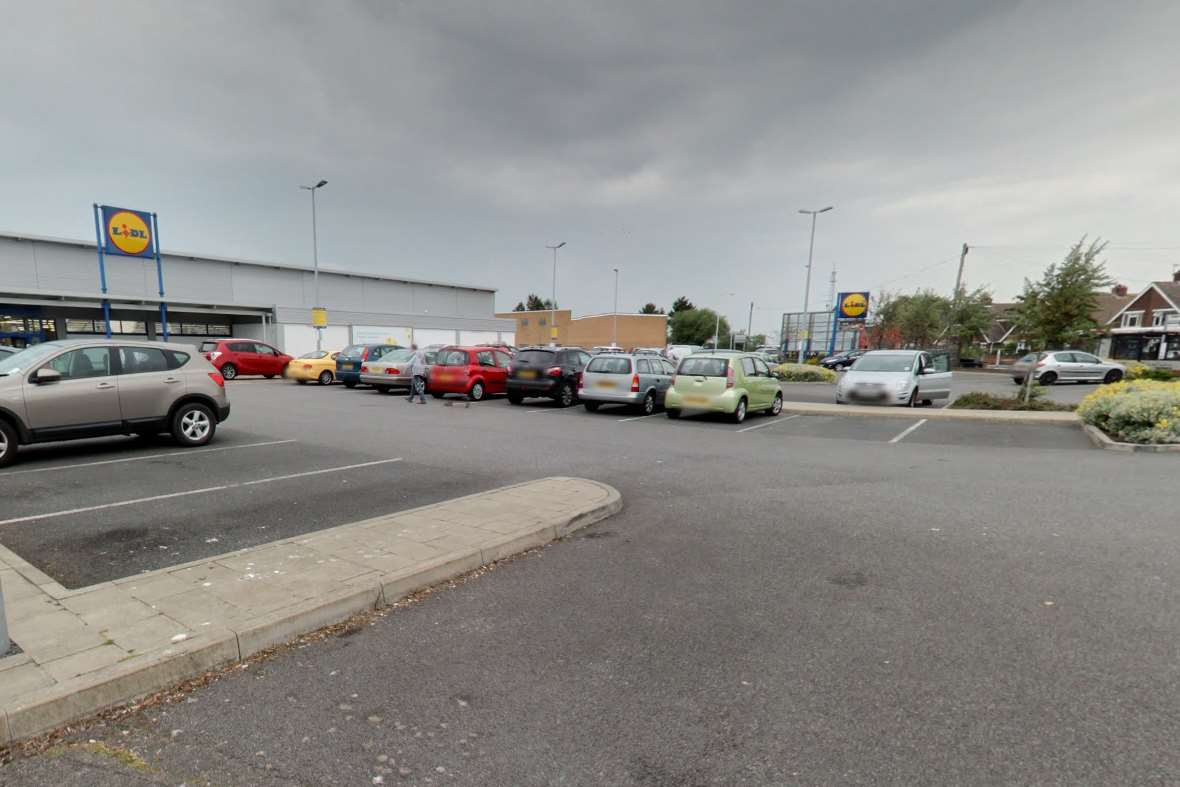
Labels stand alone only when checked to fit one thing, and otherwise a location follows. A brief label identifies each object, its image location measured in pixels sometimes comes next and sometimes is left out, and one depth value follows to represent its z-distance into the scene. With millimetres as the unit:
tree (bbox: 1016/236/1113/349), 16359
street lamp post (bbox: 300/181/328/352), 30312
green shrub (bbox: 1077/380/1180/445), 9734
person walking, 16641
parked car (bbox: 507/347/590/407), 15492
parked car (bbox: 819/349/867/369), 38531
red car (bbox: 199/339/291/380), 22922
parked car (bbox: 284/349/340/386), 22359
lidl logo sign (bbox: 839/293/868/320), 39750
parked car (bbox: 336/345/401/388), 20062
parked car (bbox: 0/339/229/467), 7207
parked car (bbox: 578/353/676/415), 14070
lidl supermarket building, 31750
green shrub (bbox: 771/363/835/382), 28625
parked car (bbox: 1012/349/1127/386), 25641
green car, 12852
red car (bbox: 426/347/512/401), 16984
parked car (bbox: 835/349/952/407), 15500
